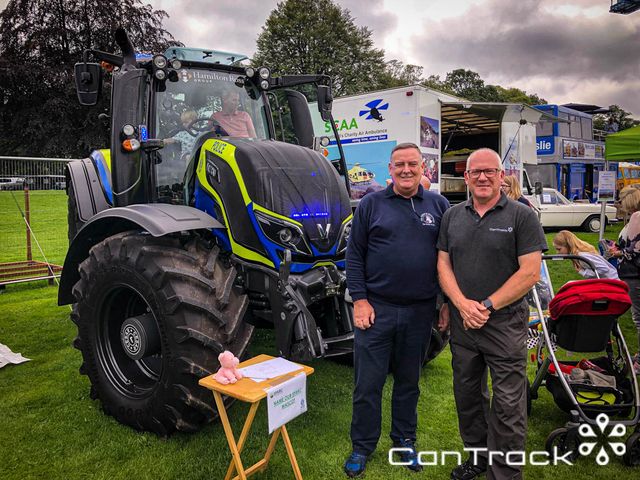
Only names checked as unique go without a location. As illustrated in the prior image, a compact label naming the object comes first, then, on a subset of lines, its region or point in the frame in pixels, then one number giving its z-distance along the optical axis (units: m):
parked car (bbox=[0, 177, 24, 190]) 8.42
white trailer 9.88
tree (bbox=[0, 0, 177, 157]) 23.45
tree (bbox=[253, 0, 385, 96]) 34.47
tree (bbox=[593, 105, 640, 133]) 60.99
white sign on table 2.53
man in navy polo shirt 3.00
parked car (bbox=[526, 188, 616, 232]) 15.88
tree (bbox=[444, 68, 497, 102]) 51.31
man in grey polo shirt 2.75
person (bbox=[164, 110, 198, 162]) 4.14
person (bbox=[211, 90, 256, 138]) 4.24
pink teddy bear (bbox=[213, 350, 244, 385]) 2.63
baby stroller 3.23
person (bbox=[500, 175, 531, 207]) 5.06
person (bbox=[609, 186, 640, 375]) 4.60
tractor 3.14
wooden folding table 2.48
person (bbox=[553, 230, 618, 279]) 4.34
